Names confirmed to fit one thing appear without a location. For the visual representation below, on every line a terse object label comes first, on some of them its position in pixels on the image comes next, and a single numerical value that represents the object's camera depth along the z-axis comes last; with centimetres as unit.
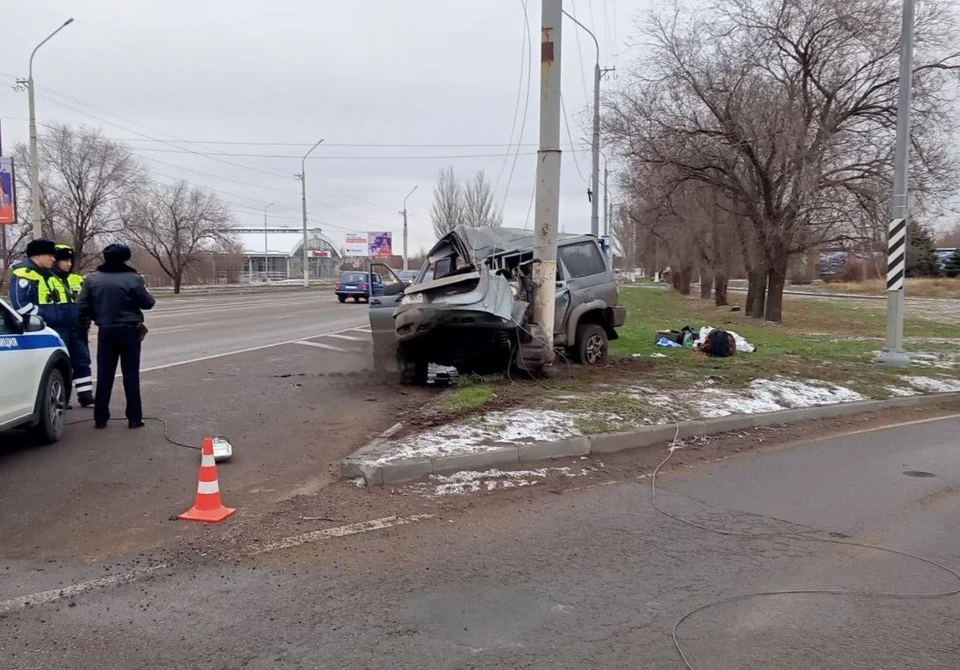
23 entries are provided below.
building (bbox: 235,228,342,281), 10241
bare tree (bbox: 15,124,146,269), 3988
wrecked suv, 908
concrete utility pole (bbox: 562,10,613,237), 2502
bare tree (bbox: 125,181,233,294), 4738
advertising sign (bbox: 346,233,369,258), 10212
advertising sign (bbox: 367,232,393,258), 9369
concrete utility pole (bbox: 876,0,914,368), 1253
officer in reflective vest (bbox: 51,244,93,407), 842
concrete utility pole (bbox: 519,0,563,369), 1018
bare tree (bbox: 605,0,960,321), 2238
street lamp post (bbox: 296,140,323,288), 5928
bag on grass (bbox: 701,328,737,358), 1388
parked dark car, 3544
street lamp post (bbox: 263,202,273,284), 9669
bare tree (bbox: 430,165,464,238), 5625
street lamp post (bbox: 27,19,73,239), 2730
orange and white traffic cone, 501
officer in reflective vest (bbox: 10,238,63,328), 813
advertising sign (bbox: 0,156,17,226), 2858
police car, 620
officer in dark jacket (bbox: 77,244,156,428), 738
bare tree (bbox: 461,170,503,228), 5400
